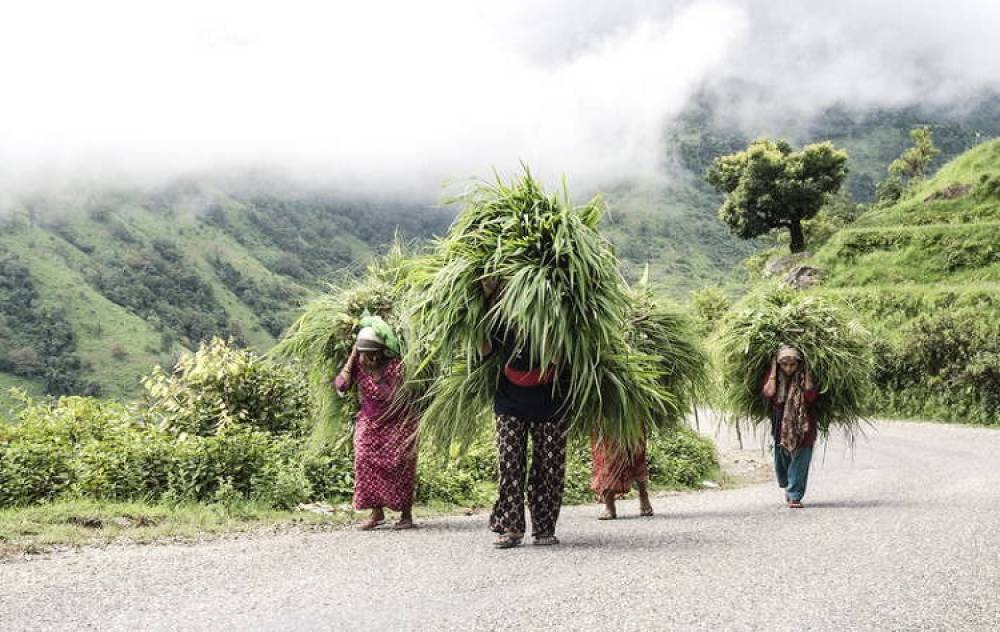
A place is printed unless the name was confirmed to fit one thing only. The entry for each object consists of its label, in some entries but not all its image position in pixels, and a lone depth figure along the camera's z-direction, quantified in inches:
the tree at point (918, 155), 2901.1
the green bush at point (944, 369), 993.6
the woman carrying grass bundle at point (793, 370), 420.8
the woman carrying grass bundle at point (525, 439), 285.7
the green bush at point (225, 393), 432.5
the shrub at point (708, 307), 422.6
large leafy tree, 2113.7
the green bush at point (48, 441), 347.9
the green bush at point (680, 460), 574.2
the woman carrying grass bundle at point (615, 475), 377.7
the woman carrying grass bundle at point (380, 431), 328.8
